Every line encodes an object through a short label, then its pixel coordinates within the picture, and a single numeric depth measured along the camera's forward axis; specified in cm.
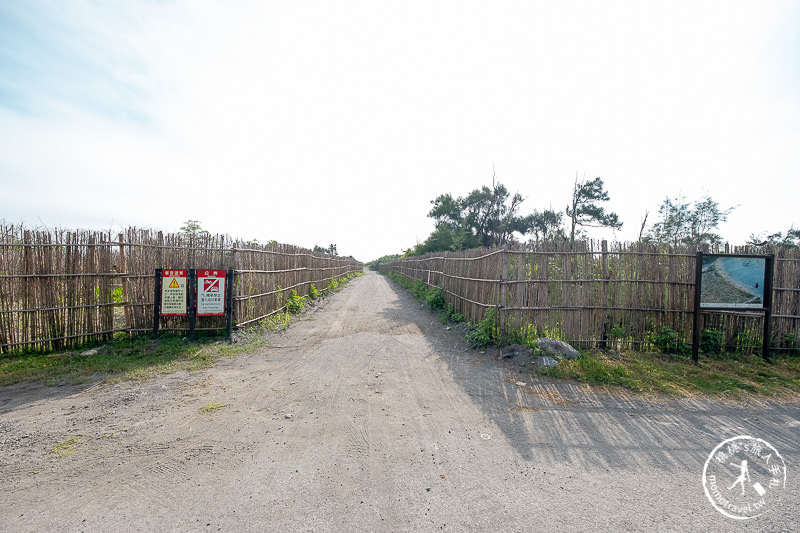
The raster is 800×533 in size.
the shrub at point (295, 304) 1145
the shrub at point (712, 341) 666
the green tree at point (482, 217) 3512
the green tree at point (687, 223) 2312
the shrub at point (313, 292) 1519
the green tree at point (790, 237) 1566
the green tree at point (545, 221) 3375
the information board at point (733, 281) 622
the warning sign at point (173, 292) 708
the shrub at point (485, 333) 707
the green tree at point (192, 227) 1956
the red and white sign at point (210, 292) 725
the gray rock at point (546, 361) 579
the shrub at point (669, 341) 667
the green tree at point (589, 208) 3009
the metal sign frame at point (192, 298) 701
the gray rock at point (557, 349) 607
